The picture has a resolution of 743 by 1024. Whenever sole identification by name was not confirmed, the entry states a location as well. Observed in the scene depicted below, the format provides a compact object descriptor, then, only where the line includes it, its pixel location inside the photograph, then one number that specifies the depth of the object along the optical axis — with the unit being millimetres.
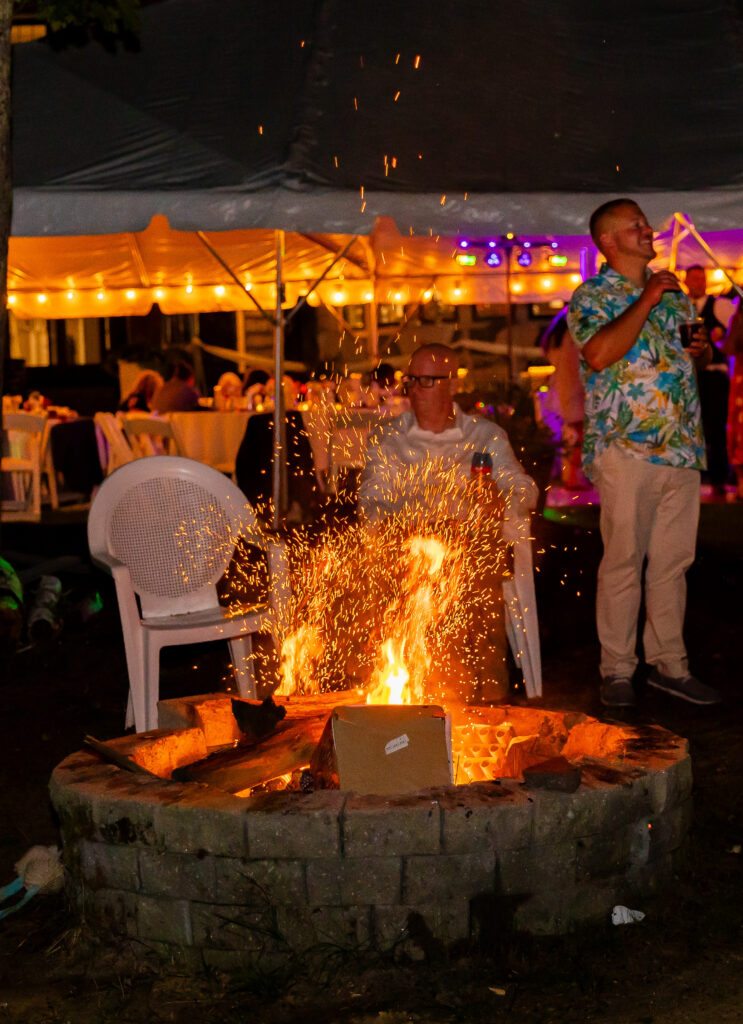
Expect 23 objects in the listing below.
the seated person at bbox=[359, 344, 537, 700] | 5902
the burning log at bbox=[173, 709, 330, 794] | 3828
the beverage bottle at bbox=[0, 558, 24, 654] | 7512
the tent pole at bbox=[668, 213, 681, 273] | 10960
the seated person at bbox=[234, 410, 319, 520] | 10062
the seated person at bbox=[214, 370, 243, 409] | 14312
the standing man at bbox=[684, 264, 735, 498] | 14109
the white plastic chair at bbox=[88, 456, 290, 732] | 5785
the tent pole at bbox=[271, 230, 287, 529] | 9383
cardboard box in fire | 3621
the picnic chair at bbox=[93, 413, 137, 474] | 12594
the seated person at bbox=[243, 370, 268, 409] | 14070
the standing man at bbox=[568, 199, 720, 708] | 5609
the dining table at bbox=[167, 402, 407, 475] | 12516
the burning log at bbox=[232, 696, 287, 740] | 4148
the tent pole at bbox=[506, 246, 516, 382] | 15336
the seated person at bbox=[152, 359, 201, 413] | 13953
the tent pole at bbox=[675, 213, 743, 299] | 8117
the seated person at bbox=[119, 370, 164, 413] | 13766
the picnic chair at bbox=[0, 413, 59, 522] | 12688
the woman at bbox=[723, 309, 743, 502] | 13562
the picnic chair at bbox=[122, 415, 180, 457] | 12672
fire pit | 3324
